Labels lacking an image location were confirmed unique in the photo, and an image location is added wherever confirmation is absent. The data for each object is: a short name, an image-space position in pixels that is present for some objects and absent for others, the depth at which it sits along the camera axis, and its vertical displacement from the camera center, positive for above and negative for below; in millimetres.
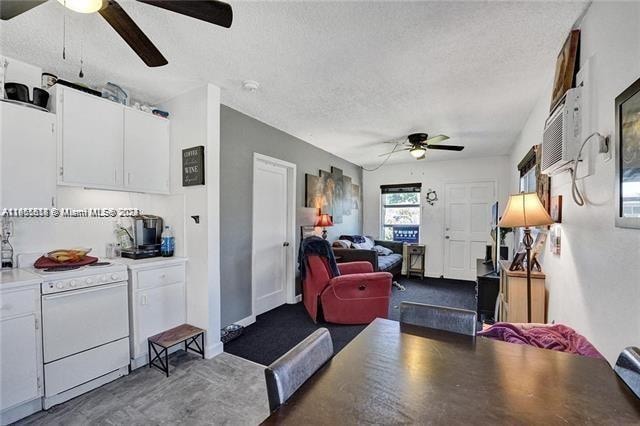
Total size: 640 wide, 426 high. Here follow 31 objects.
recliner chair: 3270 -984
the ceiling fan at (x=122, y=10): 1232 +914
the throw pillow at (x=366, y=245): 5053 -630
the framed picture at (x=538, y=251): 2498 -364
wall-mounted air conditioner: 1591 +473
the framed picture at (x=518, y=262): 2455 -452
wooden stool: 2342 -1094
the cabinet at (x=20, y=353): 1747 -911
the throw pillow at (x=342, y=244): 4910 -580
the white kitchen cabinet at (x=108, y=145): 2201 +570
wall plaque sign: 2614 +421
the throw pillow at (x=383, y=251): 5434 -785
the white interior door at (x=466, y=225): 5500 -283
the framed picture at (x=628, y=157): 1061 +211
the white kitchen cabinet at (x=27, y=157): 1972 +386
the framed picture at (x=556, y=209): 1989 +15
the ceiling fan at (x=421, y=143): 3809 +942
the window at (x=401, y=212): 6176 -27
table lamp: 4453 -163
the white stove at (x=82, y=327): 1934 -858
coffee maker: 2631 -265
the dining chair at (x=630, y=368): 840 -491
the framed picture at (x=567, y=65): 1695 +919
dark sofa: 4504 -773
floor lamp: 1916 -14
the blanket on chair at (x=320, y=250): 3375 -470
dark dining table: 750 -548
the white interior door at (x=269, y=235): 3609 -333
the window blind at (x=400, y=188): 6090 +508
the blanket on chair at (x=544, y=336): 1413 -675
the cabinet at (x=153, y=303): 2365 -821
